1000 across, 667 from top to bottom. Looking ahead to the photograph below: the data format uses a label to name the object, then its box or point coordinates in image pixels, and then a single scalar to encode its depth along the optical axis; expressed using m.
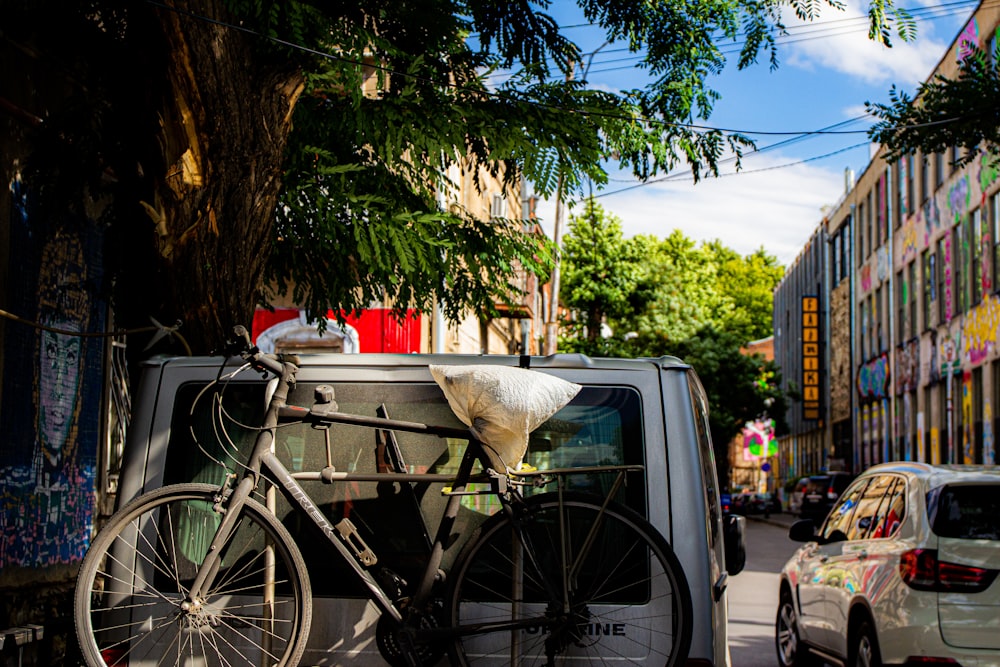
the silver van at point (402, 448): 4.34
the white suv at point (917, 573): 7.18
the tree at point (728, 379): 52.31
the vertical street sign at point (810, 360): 64.50
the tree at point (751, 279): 90.06
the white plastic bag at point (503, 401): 4.29
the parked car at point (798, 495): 40.38
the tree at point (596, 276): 44.81
